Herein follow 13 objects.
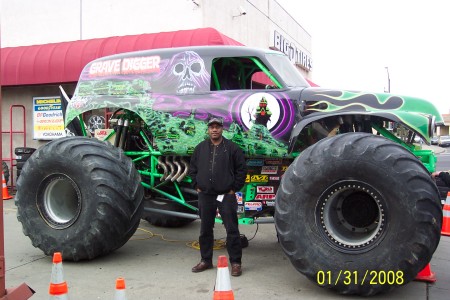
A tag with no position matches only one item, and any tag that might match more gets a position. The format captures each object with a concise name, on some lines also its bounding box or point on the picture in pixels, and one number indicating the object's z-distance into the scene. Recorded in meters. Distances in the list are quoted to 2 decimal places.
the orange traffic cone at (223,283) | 3.33
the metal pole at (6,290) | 3.20
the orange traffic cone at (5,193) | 11.23
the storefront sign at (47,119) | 12.24
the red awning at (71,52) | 10.01
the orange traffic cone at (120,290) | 3.22
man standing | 5.01
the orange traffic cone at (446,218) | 7.65
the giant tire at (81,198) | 5.33
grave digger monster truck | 4.16
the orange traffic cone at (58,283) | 3.58
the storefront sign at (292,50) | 17.45
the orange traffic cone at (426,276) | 4.78
